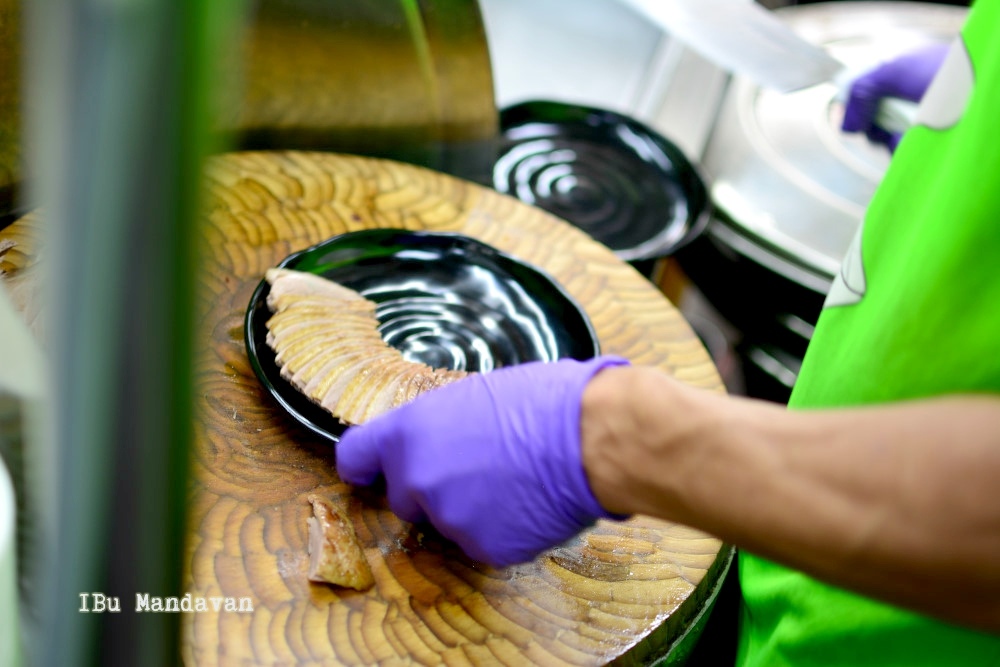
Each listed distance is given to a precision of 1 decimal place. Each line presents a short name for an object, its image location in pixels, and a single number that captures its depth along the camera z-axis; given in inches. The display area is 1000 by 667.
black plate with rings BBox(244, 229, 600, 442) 45.2
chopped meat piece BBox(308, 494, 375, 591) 38.7
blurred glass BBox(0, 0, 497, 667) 18.0
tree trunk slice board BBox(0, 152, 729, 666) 38.2
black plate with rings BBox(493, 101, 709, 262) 57.8
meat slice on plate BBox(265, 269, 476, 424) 41.6
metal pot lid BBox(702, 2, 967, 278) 56.5
